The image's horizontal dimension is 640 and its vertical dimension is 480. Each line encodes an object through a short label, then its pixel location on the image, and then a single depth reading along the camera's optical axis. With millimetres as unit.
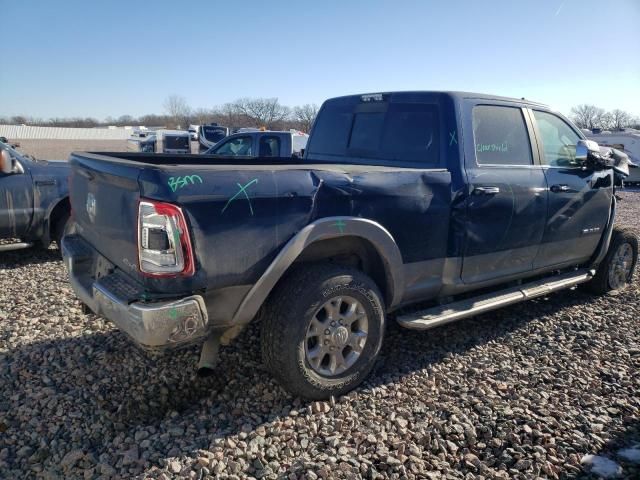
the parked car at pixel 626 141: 21220
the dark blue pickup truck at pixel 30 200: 5977
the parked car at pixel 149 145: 24516
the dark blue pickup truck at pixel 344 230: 2525
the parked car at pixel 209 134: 21328
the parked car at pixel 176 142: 24328
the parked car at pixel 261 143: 10328
